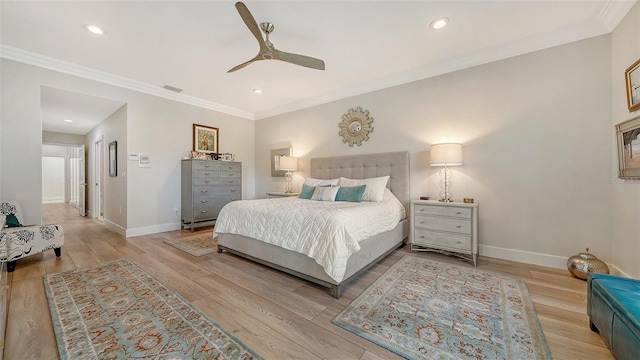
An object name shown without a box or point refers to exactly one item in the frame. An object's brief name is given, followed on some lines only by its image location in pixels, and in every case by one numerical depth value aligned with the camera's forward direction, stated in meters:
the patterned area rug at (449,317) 1.44
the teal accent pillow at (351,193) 3.33
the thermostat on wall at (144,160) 4.23
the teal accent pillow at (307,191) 3.77
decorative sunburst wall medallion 4.13
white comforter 2.05
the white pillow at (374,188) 3.36
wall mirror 5.39
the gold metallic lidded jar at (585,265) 2.27
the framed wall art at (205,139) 4.98
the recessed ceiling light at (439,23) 2.44
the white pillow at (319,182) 3.96
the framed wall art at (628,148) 2.02
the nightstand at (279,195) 4.64
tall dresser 4.52
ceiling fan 2.23
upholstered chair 2.57
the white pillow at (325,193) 3.46
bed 2.21
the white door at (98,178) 5.60
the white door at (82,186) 6.54
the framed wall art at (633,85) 1.98
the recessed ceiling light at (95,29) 2.56
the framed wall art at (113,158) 4.57
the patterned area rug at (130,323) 1.41
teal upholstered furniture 1.14
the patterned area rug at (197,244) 3.27
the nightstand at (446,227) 2.80
